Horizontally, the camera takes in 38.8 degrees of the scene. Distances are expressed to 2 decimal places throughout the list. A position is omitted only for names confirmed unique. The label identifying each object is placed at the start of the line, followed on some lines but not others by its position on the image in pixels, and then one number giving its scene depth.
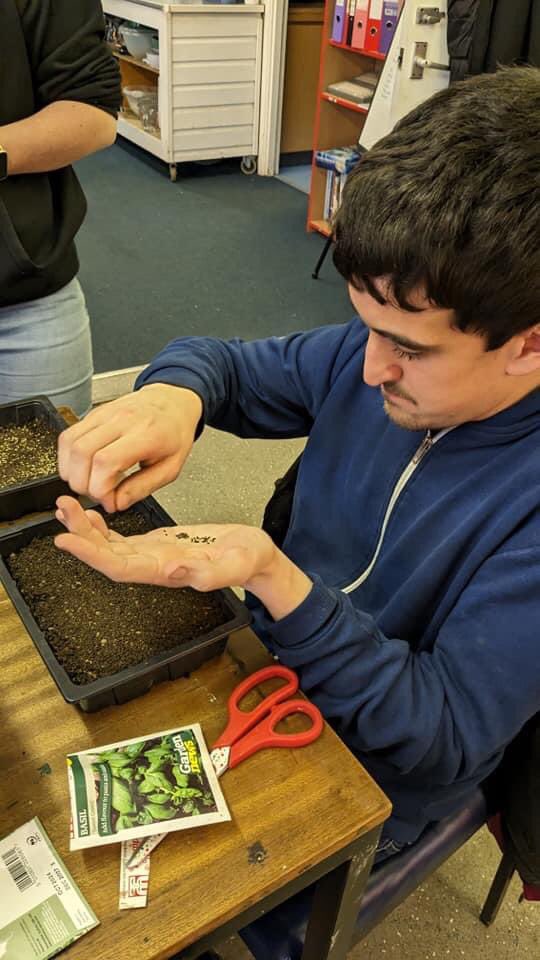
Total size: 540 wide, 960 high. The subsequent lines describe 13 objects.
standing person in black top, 1.15
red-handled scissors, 0.65
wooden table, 0.55
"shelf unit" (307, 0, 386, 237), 3.19
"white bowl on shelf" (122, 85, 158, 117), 4.29
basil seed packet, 0.58
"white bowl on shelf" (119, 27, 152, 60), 4.03
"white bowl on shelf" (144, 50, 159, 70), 3.95
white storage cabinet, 3.65
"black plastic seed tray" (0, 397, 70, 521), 0.89
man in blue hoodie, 0.63
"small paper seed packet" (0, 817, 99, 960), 0.52
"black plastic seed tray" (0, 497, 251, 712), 0.65
